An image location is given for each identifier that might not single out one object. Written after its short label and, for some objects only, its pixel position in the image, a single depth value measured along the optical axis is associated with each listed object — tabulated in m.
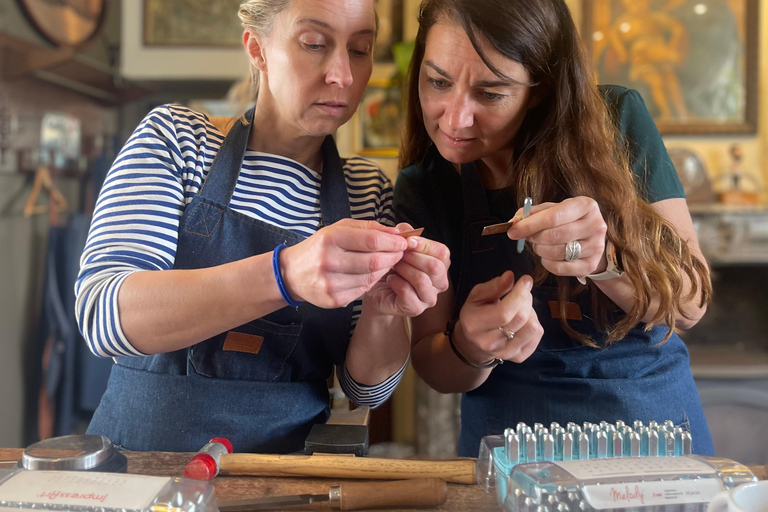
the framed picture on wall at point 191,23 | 3.30
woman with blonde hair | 0.93
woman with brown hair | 1.11
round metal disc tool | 0.77
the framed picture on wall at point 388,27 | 3.43
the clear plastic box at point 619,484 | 0.68
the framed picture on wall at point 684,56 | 3.23
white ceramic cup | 0.56
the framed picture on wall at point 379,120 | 3.36
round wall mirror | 2.74
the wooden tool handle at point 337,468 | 0.84
